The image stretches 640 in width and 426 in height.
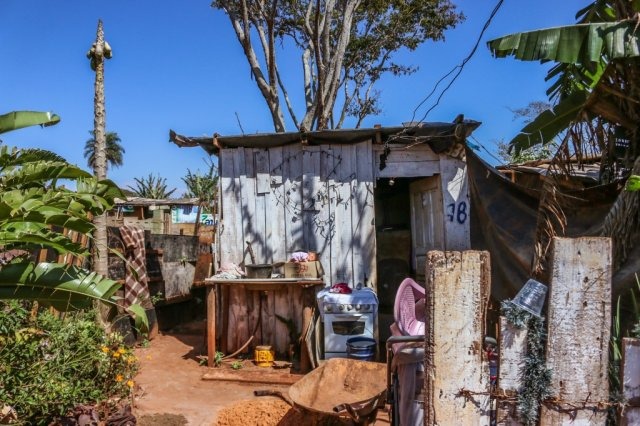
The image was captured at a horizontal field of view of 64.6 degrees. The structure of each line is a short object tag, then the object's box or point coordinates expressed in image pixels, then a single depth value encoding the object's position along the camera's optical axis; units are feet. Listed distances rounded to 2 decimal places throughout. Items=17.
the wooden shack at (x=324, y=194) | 24.75
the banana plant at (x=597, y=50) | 14.58
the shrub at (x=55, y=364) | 12.42
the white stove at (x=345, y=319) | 22.49
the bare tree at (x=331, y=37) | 33.78
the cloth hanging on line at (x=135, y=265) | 28.37
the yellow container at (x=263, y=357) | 24.34
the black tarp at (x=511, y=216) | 16.44
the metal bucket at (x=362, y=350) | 20.18
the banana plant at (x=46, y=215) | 11.10
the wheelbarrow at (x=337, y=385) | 14.38
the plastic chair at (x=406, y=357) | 9.05
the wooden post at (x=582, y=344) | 6.42
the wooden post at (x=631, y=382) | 6.35
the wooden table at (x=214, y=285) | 23.81
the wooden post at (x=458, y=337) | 6.55
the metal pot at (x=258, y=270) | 24.58
